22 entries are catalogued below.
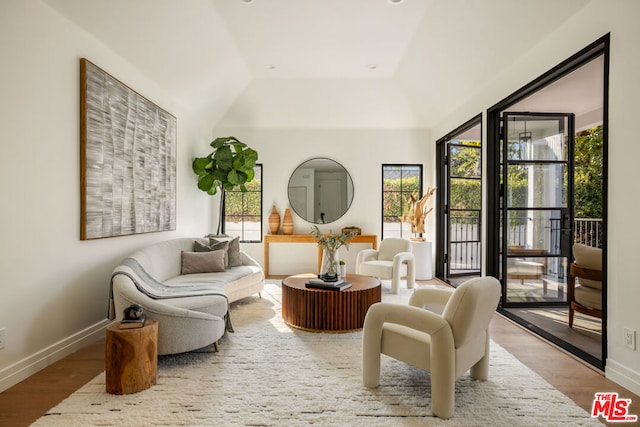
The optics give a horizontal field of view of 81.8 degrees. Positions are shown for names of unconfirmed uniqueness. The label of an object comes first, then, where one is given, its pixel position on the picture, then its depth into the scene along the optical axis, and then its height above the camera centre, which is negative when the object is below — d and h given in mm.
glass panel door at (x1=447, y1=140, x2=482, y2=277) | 6398 +108
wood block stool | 2352 -954
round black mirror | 6758 +382
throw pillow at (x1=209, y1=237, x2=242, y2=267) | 4891 -514
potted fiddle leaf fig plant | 5598 +715
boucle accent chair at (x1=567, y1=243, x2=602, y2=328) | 3348 -631
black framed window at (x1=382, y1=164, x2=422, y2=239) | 6832 +408
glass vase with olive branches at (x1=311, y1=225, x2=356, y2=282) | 3814 -450
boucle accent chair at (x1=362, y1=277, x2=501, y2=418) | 2104 -767
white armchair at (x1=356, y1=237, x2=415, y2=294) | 5188 -713
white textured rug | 2057 -1144
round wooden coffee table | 3537 -910
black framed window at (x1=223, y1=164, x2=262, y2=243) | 6781 +45
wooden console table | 6363 -439
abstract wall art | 3209 +553
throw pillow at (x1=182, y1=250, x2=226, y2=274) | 4453 -596
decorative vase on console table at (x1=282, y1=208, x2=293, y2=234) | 6590 -185
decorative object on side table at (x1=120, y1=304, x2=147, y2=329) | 2445 -708
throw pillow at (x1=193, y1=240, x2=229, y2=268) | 4762 -437
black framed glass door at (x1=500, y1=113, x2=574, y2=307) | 4281 +75
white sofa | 2732 -721
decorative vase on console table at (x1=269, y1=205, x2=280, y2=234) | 6559 -150
